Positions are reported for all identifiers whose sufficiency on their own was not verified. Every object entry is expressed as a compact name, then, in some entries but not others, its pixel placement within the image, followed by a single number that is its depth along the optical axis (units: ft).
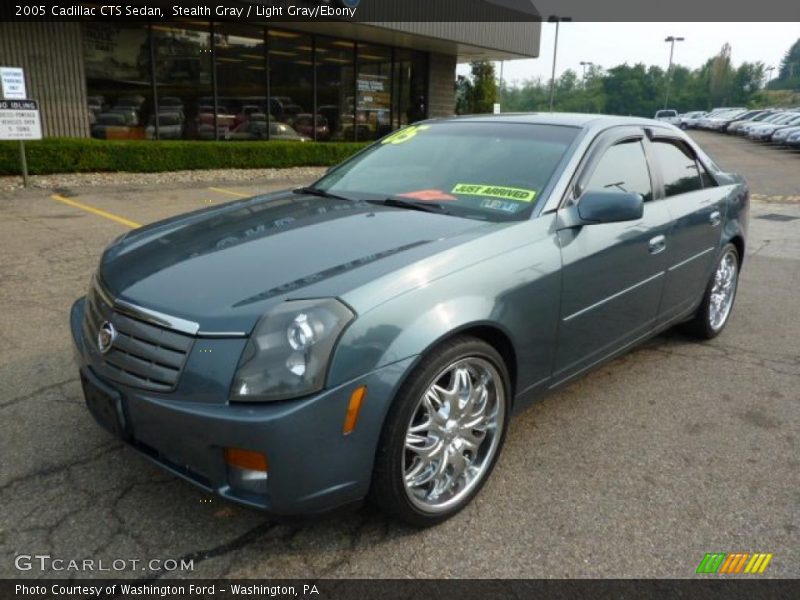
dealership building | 42.52
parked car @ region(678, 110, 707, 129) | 163.00
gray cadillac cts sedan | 6.79
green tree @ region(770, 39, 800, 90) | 485.15
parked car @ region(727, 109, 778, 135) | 120.53
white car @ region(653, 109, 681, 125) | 185.91
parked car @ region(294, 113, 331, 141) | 56.29
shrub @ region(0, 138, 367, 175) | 37.70
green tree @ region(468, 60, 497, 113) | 104.27
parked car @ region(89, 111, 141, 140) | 45.21
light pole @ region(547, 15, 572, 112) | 125.43
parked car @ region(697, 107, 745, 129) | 149.18
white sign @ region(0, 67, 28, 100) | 32.78
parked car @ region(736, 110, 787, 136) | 111.65
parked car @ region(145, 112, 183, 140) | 46.91
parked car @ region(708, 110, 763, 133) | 136.82
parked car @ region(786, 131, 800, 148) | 85.74
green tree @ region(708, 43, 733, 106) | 361.30
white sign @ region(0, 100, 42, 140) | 33.19
